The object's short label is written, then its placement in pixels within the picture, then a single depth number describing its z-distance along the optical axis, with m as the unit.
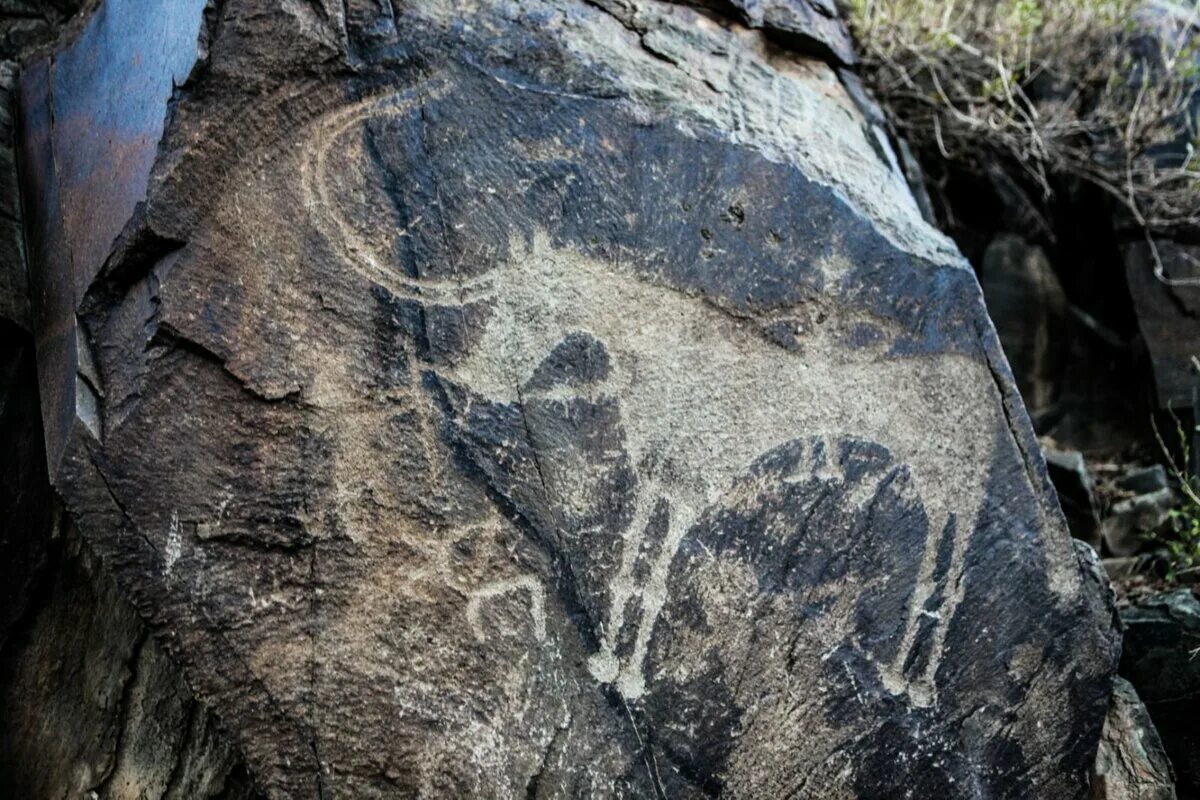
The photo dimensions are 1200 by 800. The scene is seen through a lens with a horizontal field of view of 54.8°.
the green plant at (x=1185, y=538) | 2.94
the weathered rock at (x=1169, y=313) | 3.68
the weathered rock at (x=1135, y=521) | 3.36
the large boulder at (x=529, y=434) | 2.05
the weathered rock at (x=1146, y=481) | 3.50
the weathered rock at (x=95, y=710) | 2.40
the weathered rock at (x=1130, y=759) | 2.38
